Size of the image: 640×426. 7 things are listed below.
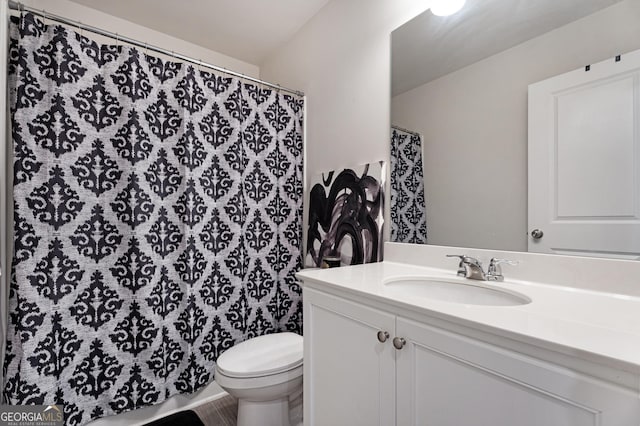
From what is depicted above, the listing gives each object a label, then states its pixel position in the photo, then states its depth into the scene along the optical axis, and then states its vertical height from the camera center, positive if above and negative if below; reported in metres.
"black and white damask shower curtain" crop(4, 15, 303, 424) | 1.24 -0.05
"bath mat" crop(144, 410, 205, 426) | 1.52 -1.09
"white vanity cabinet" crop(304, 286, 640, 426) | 0.52 -0.38
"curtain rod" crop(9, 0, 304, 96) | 1.24 +0.86
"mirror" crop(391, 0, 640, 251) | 0.95 +0.51
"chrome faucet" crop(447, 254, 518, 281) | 1.06 -0.21
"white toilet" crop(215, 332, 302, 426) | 1.26 -0.73
